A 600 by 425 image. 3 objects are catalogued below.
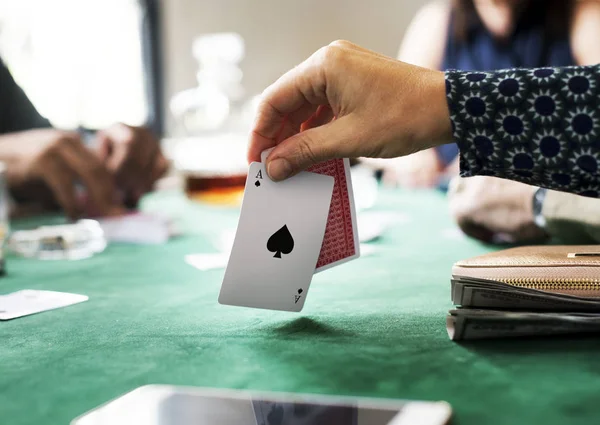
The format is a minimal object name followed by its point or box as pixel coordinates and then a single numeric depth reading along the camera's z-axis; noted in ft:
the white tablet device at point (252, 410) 2.06
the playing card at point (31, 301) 3.81
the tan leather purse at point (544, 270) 3.04
